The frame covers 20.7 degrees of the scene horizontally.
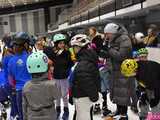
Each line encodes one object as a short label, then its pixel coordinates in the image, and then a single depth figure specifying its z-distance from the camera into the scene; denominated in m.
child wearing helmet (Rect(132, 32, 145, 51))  8.92
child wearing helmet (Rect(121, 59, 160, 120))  4.66
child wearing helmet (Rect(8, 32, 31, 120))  5.70
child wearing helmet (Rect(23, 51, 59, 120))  4.30
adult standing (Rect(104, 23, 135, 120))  5.77
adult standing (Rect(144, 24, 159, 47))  8.86
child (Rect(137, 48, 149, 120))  5.49
